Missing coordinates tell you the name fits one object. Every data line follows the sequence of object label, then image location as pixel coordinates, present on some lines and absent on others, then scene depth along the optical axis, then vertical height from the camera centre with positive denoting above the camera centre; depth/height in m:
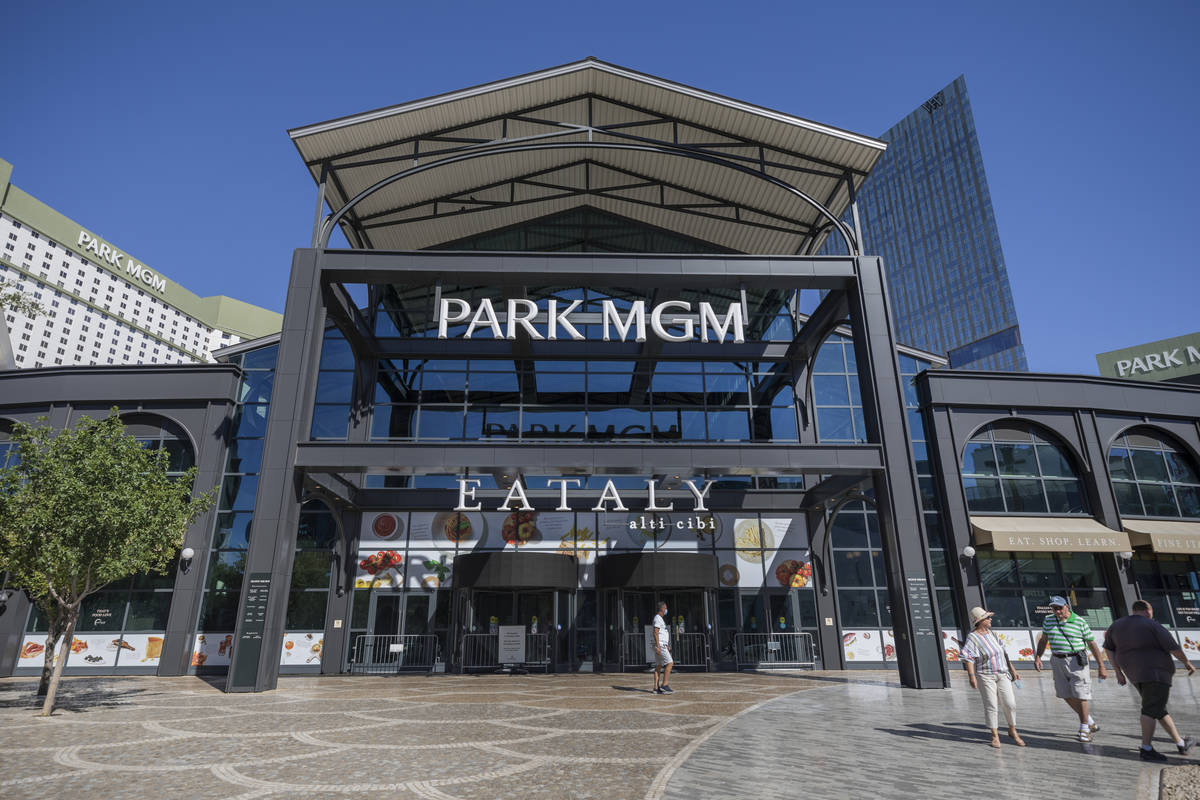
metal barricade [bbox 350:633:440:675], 20.80 -1.04
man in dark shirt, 7.63 -0.54
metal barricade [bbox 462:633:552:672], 20.91 -1.00
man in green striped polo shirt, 8.66 -0.53
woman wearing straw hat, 8.62 -0.69
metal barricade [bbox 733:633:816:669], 21.36 -1.03
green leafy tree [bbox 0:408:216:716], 12.62 +1.96
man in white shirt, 14.91 -0.72
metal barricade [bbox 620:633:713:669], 21.11 -1.01
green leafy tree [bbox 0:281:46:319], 29.48 +13.81
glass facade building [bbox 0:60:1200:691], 18.75 +5.73
